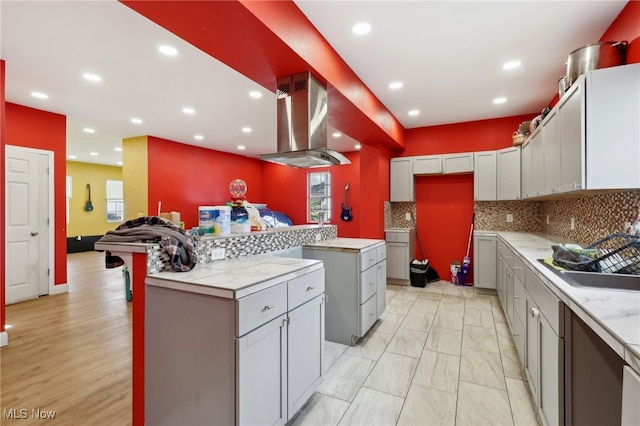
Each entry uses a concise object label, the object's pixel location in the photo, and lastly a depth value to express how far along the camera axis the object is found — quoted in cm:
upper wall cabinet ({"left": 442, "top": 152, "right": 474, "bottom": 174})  469
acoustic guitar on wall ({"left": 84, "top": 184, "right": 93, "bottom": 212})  932
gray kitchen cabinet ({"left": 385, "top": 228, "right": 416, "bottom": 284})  488
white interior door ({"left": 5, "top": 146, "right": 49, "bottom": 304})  412
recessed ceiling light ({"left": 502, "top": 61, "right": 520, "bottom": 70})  295
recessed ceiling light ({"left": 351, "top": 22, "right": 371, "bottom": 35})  232
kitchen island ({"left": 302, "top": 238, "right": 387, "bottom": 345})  277
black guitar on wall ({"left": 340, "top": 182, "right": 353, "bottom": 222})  741
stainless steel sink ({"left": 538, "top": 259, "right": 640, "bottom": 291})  154
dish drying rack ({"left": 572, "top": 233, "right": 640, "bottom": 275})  155
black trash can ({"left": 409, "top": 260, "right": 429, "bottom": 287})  475
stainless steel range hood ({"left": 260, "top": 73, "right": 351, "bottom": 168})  243
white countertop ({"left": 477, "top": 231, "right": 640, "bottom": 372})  84
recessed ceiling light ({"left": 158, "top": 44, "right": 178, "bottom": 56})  268
